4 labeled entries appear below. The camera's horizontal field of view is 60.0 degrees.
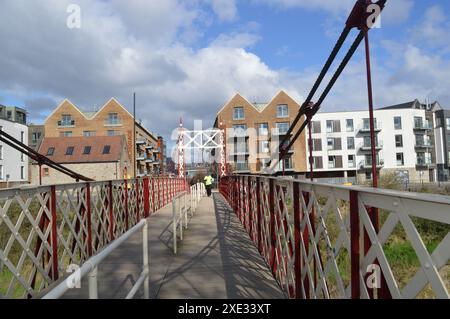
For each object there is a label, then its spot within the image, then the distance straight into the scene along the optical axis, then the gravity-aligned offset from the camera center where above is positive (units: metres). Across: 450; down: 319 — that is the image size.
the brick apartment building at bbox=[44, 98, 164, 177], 55.69 +8.11
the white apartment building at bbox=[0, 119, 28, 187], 46.17 +2.28
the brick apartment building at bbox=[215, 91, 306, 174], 51.28 +5.62
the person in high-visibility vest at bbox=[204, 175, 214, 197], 23.67 -0.64
